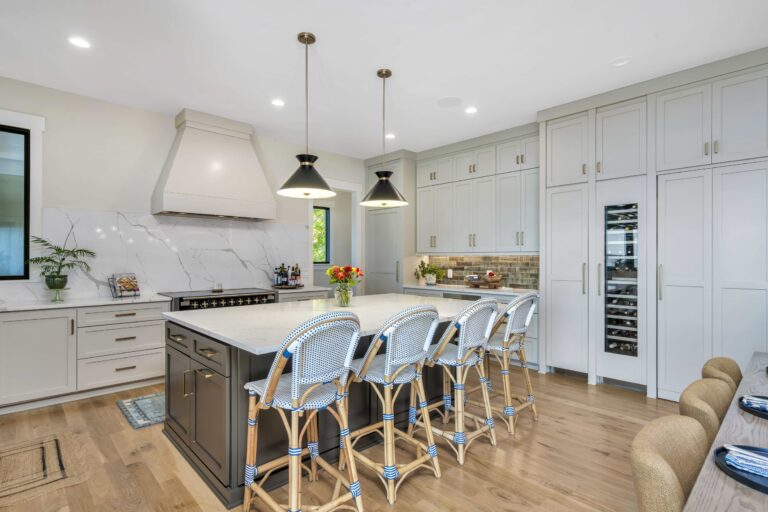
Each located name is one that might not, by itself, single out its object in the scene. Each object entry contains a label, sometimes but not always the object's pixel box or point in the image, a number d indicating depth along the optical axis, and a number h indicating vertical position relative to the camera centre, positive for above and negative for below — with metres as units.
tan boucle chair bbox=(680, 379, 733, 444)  1.32 -0.51
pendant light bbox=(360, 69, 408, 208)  3.33 +0.54
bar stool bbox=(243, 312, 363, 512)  1.74 -0.62
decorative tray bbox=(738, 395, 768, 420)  1.34 -0.51
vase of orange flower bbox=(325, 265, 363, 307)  3.12 -0.17
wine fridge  3.70 -0.20
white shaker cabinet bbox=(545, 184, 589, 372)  4.08 -0.19
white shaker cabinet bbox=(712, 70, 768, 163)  3.10 +1.13
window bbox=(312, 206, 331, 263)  7.82 +0.47
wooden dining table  0.86 -0.52
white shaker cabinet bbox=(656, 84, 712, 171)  3.34 +1.13
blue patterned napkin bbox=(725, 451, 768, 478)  0.97 -0.51
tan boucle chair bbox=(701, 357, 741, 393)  1.88 -0.53
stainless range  4.00 -0.43
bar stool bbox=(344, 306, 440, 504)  2.07 -0.61
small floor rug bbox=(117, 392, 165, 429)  3.08 -1.26
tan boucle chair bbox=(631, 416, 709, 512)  0.90 -0.51
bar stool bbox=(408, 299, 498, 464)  2.47 -0.63
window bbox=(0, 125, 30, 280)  3.58 +0.48
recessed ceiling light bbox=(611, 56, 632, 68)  3.17 +1.59
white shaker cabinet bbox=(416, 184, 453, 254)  5.61 +0.57
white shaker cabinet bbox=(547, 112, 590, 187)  4.07 +1.14
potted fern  3.55 -0.05
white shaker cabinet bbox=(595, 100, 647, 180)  3.68 +1.13
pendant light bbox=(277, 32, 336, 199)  2.90 +0.57
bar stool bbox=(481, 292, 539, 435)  2.89 -0.63
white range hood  4.13 +0.91
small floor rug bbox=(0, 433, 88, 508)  2.21 -1.28
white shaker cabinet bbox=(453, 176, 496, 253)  5.13 +0.57
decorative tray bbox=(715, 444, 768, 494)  0.91 -0.51
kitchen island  2.08 -0.75
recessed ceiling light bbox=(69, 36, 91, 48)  2.89 +1.57
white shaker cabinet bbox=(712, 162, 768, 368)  3.12 +0.00
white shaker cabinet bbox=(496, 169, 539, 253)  4.71 +0.58
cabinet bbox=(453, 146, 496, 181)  5.12 +1.26
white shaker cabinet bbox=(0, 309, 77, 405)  3.18 -0.81
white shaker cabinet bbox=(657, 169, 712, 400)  3.37 -0.16
